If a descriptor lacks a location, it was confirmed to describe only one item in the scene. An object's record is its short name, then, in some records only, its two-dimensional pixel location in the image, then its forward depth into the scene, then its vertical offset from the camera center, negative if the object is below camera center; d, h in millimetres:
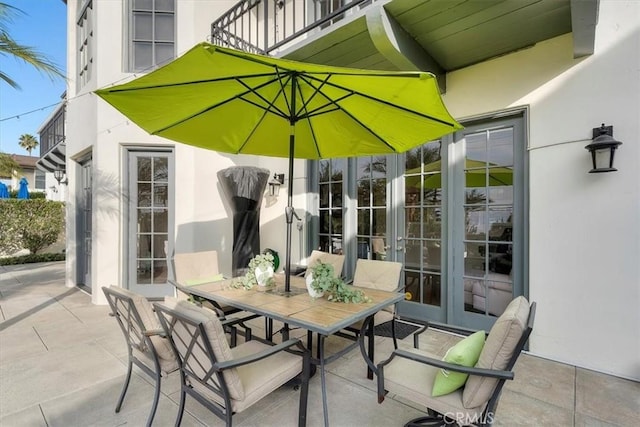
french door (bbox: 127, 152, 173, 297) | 5098 -146
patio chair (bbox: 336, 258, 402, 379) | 2967 -675
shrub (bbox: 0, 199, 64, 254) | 8938 -352
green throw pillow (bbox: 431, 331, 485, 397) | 1706 -880
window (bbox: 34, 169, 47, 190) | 18797 +1912
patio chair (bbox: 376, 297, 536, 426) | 1532 -837
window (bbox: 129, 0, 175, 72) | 5164 +3015
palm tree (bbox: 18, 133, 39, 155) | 23109 +5261
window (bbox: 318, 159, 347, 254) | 4910 +148
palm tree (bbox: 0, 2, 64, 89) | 3506 +1914
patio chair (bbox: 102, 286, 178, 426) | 1993 -806
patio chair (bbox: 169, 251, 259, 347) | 3028 -697
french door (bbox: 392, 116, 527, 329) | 3408 -123
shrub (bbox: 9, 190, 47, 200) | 12684 +761
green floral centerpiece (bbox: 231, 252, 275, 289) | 2855 -580
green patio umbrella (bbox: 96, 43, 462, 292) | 2004 +888
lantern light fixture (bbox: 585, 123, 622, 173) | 2633 +566
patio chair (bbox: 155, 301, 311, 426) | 1622 -923
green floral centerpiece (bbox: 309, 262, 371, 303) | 2439 -594
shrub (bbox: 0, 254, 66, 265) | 8758 -1382
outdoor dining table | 2010 -701
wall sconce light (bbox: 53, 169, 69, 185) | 8164 +948
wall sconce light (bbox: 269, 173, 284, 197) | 5527 +529
